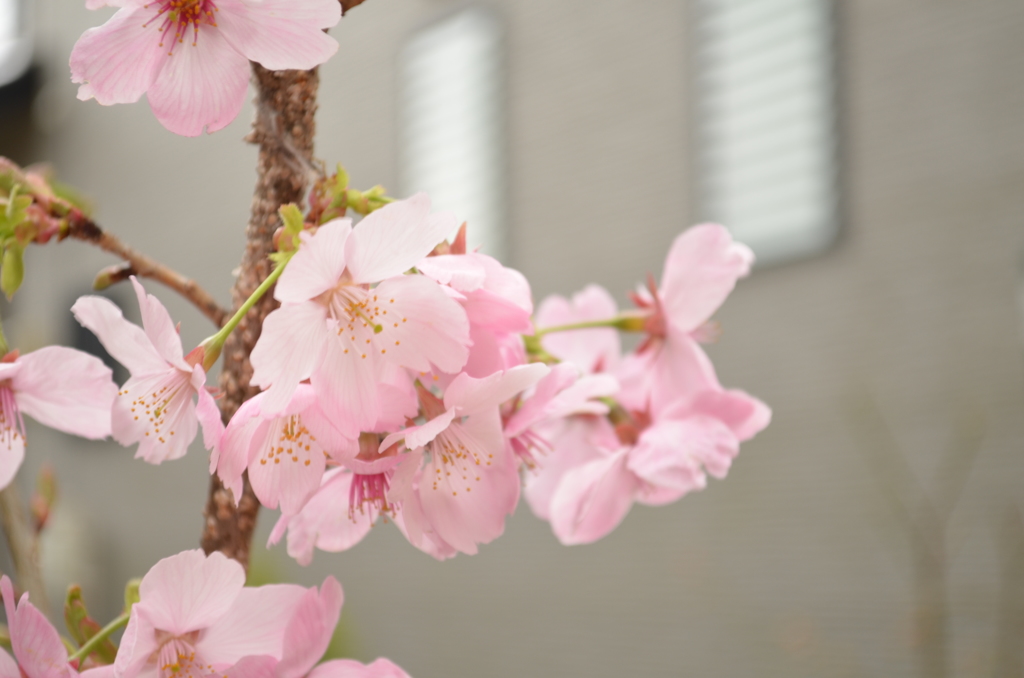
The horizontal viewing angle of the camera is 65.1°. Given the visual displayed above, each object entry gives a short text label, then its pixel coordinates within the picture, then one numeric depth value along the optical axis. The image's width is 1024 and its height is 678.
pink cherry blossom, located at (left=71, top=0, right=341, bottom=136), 0.26
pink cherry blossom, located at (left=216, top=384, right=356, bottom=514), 0.25
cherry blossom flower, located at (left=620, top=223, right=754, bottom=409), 0.40
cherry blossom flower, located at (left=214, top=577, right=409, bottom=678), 0.25
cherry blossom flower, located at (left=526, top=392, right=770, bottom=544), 0.36
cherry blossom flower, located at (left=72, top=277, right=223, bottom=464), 0.25
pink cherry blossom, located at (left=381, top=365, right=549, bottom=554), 0.27
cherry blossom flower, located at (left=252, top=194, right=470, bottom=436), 0.24
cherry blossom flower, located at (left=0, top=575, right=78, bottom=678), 0.25
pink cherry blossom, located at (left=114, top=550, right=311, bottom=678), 0.25
